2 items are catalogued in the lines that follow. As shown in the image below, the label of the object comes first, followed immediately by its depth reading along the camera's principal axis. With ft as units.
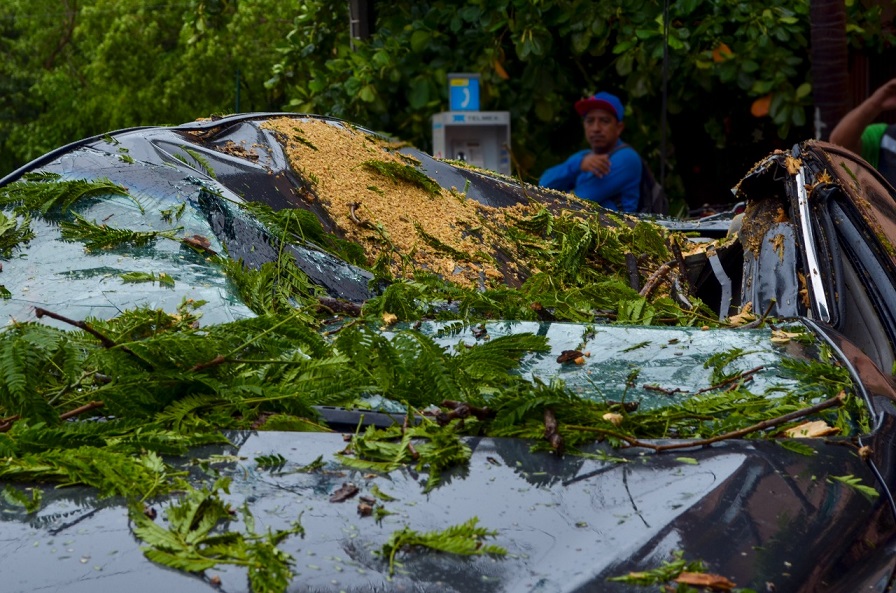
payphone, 35.19
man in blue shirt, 22.88
